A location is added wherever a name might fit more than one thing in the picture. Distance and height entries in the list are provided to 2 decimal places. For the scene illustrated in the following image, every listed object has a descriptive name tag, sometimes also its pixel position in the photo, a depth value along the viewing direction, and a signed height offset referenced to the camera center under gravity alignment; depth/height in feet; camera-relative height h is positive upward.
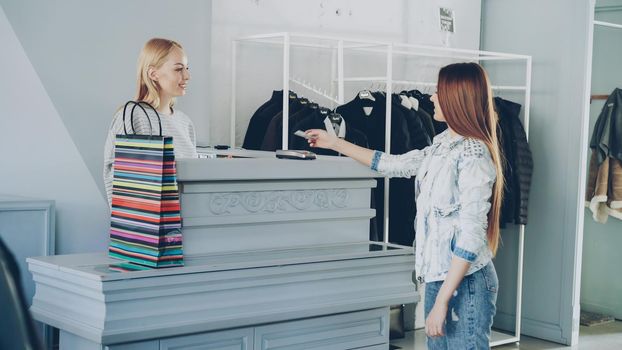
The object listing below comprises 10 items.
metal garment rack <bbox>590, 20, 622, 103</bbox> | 19.08 +1.19
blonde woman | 9.22 +0.62
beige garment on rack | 17.92 -0.98
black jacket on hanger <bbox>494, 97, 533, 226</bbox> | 15.96 -0.50
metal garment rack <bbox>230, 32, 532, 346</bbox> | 13.92 +1.27
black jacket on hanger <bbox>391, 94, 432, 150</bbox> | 14.76 +0.25
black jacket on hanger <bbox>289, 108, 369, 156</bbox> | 13.51 +0.10
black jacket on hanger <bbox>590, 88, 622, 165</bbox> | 17.99 +0.35
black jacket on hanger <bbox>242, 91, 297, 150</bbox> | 13.96 +0.27
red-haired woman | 7.39 -0.71
